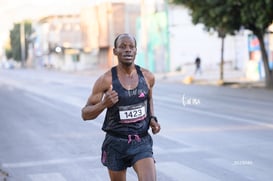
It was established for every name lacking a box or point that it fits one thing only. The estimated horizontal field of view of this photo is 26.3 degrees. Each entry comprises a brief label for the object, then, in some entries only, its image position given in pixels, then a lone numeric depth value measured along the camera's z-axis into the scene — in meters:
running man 4.76
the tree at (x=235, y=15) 23.50
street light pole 118.81
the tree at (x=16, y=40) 130.00
